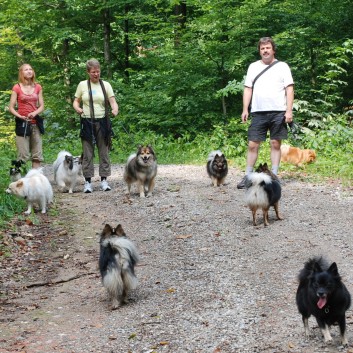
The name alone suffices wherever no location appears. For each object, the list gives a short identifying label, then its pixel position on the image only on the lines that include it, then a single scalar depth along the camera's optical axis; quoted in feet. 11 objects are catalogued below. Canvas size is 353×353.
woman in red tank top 28.89
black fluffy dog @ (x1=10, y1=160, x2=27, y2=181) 30.83
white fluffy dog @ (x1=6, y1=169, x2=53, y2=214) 27.22
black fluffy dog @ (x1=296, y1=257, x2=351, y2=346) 11.89
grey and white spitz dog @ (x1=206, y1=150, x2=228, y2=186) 31.22
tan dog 35.14
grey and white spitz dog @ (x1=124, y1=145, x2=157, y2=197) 29.96
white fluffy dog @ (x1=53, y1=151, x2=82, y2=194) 33.14
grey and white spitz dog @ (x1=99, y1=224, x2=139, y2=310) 16.07
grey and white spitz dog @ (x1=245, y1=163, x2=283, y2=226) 22.43
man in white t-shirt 26.84
